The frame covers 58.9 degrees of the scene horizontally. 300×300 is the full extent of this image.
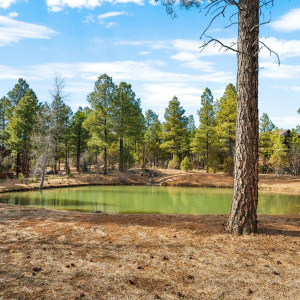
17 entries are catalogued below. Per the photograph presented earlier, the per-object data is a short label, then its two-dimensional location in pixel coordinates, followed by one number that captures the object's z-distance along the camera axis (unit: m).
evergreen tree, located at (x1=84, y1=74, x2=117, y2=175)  30.69
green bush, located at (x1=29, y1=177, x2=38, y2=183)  22.88
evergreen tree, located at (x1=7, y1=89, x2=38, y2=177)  26.45
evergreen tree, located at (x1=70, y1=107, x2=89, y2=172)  34.00
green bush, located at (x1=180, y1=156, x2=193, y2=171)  34.34
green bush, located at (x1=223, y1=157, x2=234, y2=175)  29.06
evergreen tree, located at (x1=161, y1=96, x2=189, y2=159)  38.81
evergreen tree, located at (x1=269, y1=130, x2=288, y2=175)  30.69
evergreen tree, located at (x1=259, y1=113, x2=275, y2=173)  35.93
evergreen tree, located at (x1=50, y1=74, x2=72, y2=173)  21.16
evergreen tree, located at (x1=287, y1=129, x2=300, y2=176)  32.19
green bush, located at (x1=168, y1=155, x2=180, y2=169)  38.66
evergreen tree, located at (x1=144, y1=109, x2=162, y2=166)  43.50
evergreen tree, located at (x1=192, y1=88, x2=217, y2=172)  36.16
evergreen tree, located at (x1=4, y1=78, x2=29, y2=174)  32.31
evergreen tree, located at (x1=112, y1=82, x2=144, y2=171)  31.27
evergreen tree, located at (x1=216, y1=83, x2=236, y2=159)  31.72
